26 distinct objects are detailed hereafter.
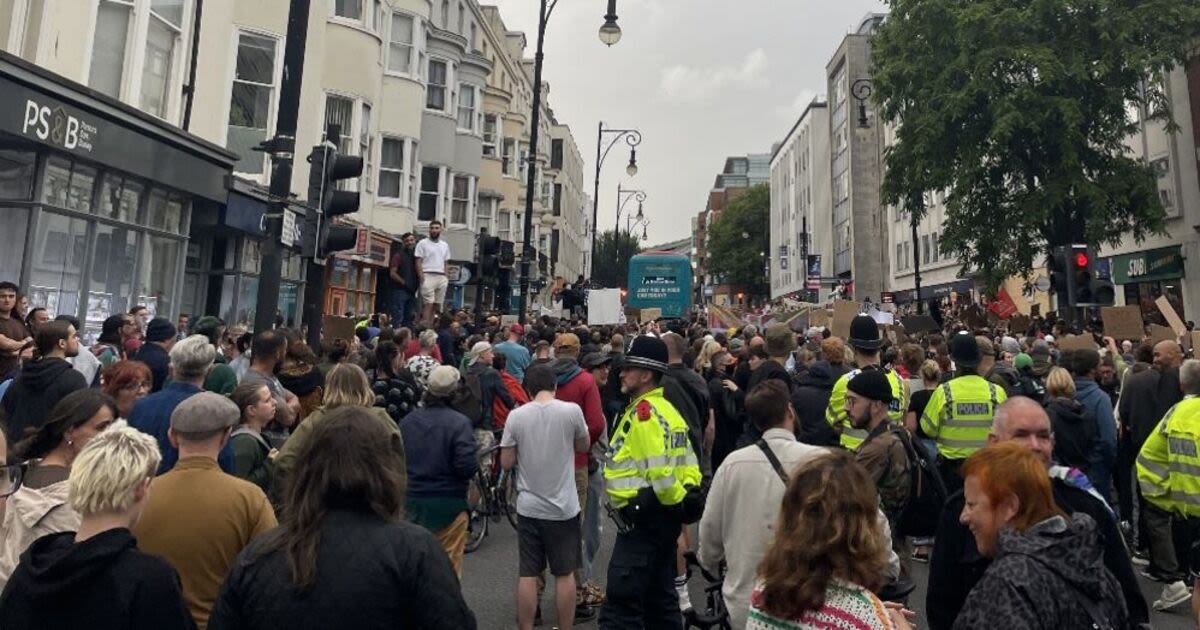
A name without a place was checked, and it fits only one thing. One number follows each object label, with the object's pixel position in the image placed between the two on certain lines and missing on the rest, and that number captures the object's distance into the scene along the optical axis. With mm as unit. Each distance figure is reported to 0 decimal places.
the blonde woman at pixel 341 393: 4469
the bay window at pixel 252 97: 16938
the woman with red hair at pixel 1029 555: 2379
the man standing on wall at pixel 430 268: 14992
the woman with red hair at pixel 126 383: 4602
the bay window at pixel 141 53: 12359
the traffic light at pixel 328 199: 7816
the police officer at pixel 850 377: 6229
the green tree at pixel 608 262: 65500
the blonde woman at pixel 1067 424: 6902
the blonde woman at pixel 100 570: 2266
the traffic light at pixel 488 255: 14400
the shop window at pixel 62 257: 11055
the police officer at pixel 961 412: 6180
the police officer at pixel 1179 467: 5453
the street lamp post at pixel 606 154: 28742
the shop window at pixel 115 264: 12414
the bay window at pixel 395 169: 22656
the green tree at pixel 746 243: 95812
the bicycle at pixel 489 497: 8469
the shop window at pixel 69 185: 11022
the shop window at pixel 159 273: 13641
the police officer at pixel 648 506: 4633
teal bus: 31781
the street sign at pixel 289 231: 7634
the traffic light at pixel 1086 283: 12453
